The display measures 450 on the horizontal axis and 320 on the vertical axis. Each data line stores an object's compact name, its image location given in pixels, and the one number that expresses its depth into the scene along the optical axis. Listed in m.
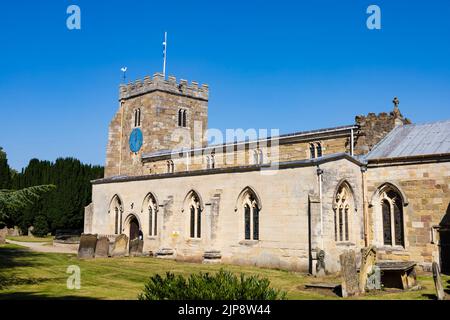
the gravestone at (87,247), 26.33
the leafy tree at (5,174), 49.78
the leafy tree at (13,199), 15.27
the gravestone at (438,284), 13.36
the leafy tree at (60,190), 46.59
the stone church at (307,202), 20.79
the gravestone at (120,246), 27.44
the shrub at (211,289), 8.21
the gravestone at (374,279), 15.52
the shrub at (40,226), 47.12
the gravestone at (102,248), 26.83
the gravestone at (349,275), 14.21
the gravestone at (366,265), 15.04
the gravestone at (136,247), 28.20
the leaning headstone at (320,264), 19.34
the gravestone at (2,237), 32.91
